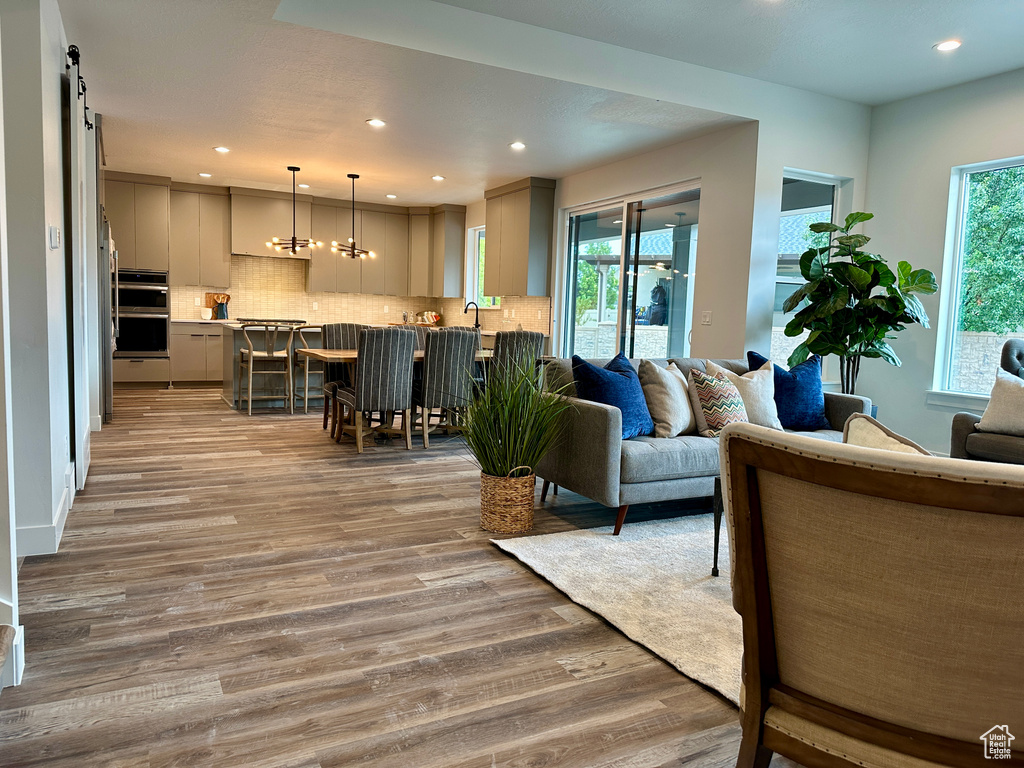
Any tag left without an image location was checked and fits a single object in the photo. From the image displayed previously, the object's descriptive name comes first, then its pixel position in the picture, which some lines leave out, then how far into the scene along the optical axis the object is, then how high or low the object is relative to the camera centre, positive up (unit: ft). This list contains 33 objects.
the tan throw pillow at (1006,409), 12.69 -1.39
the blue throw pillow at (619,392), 12.05 -1.23
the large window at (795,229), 19.01 +2.68
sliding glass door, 21.02 +1.47
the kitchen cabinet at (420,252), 35.40 +3.20
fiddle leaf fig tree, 16.10 +0.62
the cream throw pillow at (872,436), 4.49 -0.72
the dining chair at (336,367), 19.79 -1.71
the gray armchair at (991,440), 12.51 -1.98
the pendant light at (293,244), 28.35 +2.80
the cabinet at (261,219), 31.53 +4.19
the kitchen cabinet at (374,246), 34.47 +3.34
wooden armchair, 3.16 -1.30
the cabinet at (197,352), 30.17 -1.93
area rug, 7.51 -3.52
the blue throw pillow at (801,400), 13.97 -1.46
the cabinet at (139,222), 28.86 +3.56
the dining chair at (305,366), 24.27 -1.95
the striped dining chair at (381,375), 17.52 -1.57
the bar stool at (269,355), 23.56 -1.56
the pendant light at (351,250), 28.47 +2.66
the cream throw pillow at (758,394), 13.21 -1.29
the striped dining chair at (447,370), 18.29 -1.44
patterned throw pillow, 12.67 -1.41
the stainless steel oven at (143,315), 28.94 -0.35
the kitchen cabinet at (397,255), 35.04 +2.98
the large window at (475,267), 33.96 +2.44
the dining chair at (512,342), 19.22 -0.67
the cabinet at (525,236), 26.45 +3.18
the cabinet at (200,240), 30.63 +3.04
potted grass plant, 11.34 -1.97
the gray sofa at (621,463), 11.23 -2.38
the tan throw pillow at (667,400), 12.56 -1.41
